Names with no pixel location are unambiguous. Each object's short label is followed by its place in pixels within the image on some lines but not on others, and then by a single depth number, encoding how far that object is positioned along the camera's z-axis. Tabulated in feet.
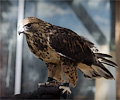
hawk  6.42
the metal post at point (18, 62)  7.80
